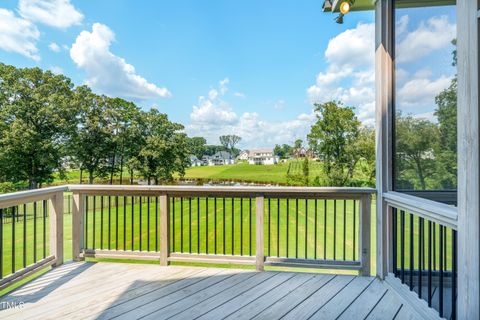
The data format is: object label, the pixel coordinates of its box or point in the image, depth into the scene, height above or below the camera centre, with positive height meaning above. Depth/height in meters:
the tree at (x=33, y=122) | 14.62 +2.16
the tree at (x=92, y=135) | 15.55 +1.50
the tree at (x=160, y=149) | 14.97 +0.65
